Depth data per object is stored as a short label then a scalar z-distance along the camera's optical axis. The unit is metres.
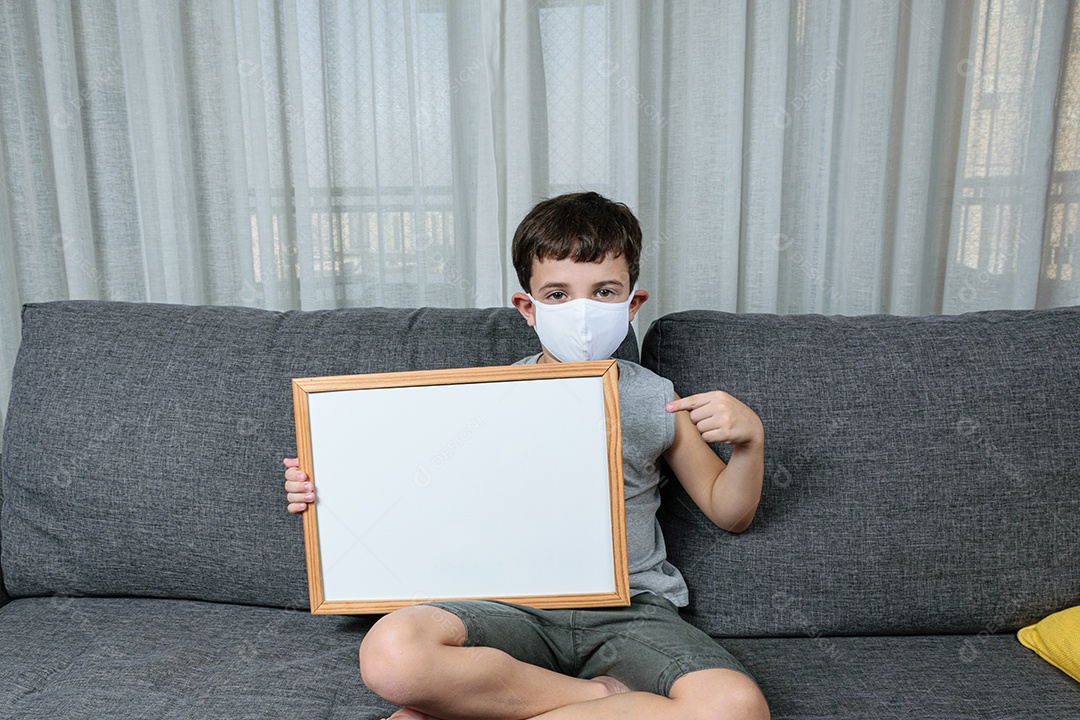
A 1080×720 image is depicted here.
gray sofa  1.15
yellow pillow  1.06
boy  0.94
